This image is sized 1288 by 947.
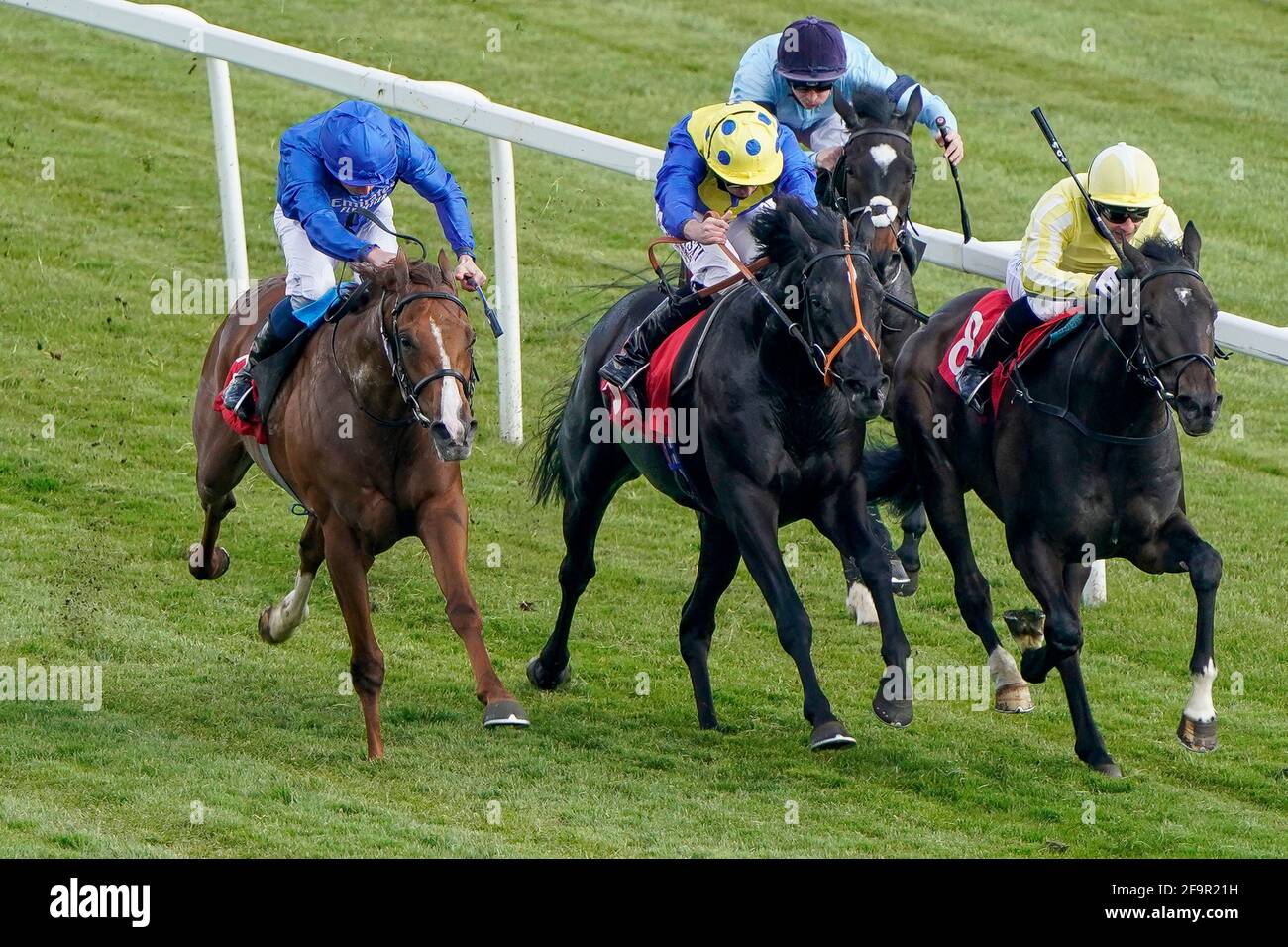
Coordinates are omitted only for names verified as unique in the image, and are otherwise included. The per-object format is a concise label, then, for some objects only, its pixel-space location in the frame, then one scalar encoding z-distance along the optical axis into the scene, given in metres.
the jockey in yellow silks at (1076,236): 16.16
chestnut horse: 15.45
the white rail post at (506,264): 22.94
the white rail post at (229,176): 23.59
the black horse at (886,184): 18.45
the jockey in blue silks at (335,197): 16.86
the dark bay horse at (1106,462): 14.95
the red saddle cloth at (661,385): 17.03
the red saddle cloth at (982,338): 16.78
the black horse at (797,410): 15.29
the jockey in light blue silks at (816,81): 19.36
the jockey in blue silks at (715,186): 16.91
